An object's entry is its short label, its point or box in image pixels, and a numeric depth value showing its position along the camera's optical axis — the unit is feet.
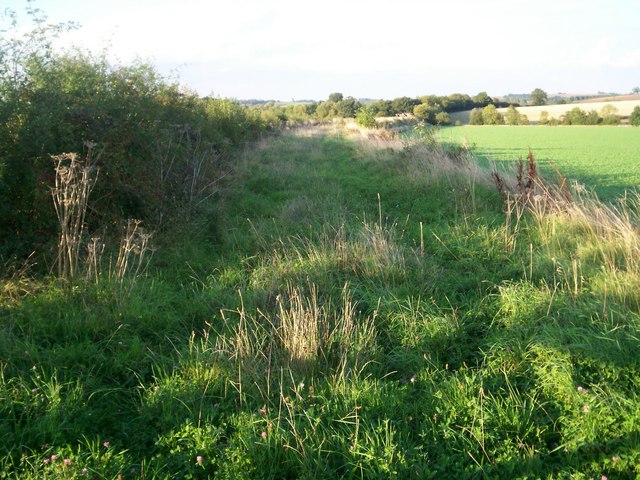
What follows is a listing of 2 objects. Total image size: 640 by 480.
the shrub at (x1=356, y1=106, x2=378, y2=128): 112.98
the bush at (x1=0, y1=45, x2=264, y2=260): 20.85
